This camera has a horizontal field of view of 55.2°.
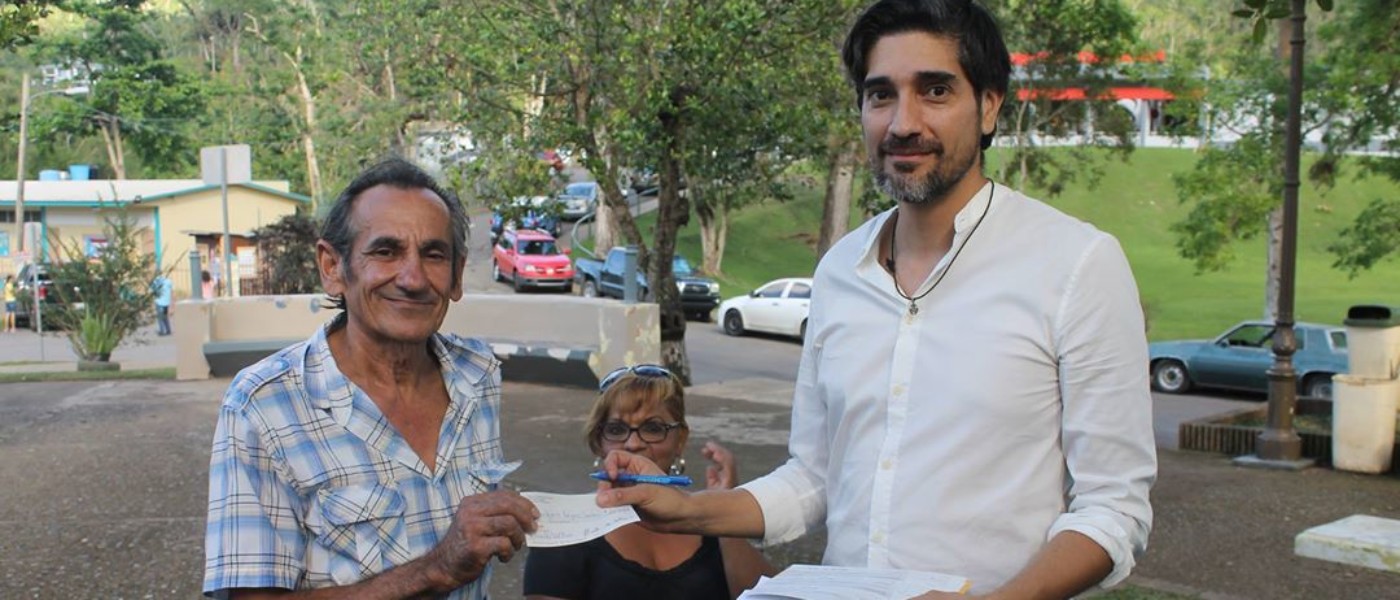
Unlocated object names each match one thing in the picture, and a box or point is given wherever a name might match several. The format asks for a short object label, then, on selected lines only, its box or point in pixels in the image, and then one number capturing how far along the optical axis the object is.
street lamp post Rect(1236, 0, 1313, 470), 12.86
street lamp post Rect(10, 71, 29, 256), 41.78
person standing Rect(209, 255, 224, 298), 37.81
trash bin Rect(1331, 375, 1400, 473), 12.16
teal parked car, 20.98
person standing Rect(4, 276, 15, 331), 36.23
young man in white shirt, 2.27
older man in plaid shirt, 2.49
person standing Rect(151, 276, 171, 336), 31.92
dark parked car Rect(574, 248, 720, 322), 34.28
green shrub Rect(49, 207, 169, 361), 20.55
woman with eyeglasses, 3.50
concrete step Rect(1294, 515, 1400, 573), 6.05
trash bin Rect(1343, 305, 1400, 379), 12.58
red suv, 39.31
